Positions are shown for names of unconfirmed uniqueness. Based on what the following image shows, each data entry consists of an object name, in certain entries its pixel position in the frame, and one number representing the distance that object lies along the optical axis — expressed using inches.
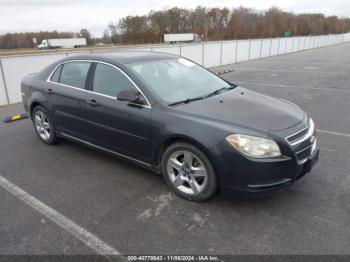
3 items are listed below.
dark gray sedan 107.8
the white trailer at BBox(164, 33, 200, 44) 2714.1
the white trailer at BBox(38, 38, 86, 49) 2319.1
